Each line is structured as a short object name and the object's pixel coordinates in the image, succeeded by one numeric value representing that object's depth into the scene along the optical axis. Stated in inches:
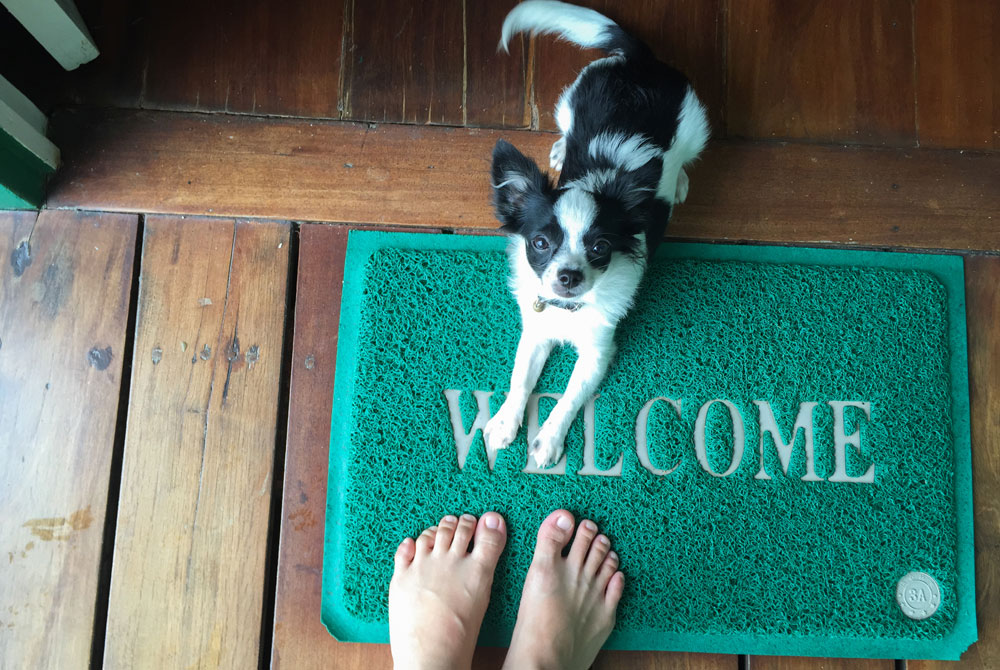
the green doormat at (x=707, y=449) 62.4
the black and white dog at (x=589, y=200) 51.3
